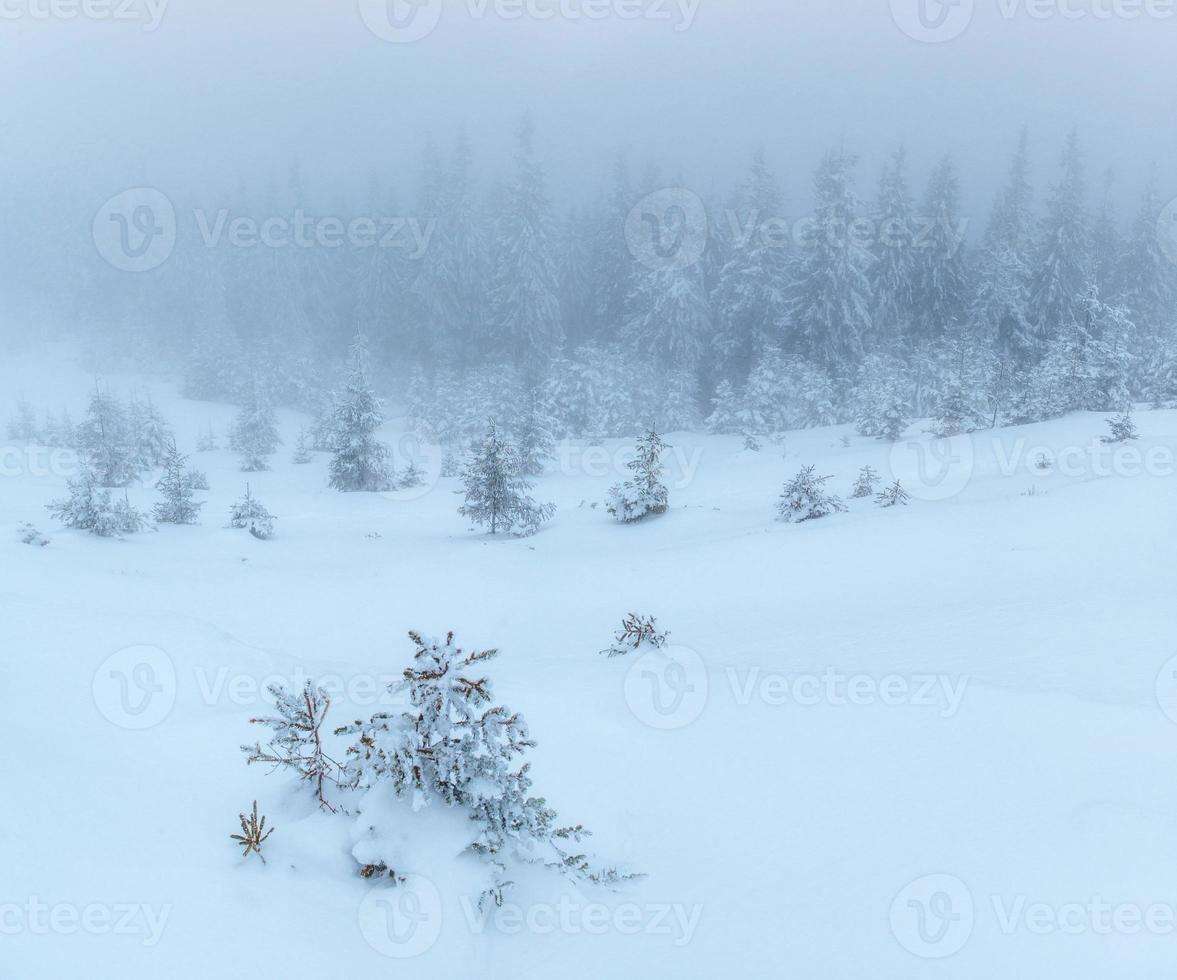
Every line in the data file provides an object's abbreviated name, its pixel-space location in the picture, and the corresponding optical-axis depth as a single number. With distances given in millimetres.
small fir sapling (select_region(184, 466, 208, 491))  22531
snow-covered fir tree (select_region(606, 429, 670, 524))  16797
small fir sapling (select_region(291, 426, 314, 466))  30438
